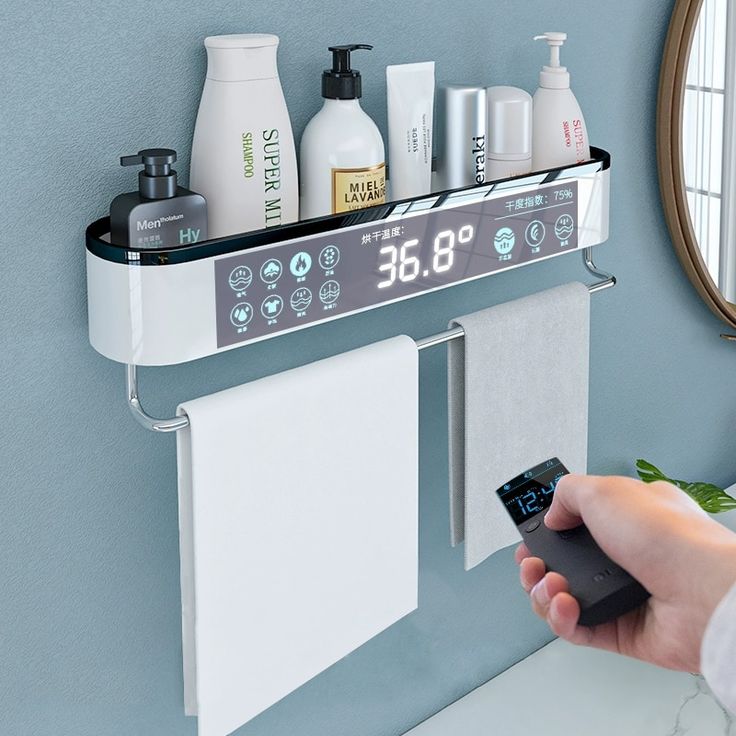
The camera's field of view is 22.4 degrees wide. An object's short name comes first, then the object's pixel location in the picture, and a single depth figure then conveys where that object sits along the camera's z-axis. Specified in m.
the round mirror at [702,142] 2.16
